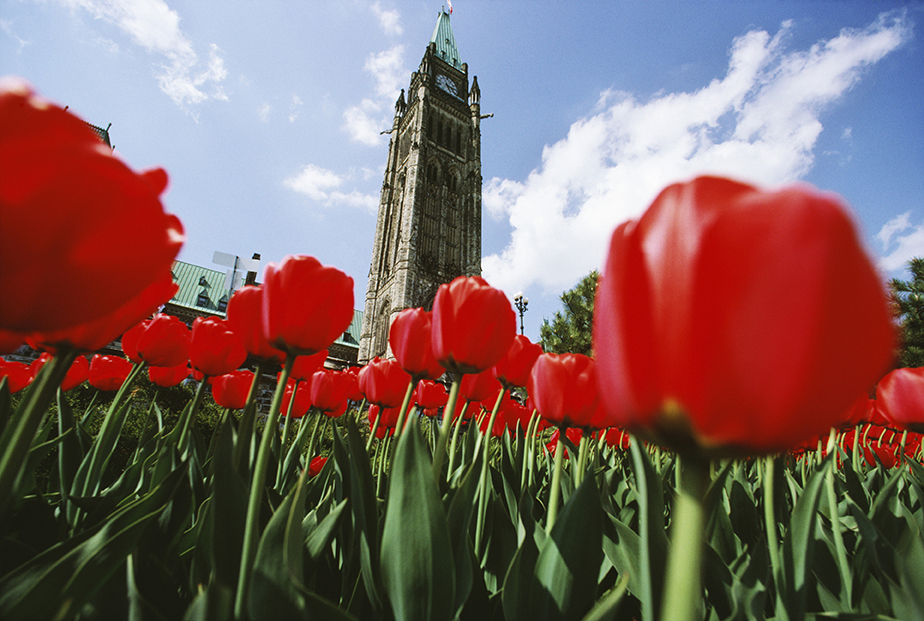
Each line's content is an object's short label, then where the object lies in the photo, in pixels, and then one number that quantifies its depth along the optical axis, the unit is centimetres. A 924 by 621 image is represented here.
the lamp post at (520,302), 1505
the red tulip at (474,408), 189
